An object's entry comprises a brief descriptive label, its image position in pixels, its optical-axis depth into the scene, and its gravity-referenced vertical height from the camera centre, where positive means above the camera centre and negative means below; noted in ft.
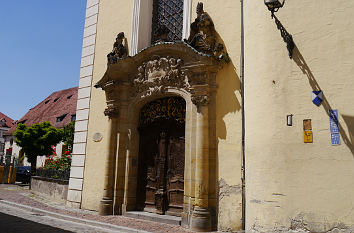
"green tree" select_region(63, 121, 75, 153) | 64.95 +7.13
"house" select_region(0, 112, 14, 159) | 150.55 +21.31
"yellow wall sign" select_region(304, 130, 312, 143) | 16.92 +2.11
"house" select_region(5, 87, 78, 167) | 105.37 +20.19
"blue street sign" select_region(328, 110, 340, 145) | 16.15 +2.59
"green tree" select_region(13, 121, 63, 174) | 76.95 +6.70
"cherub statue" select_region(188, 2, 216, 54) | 24.63 +10.96
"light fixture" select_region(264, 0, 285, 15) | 17.26 +9.49
